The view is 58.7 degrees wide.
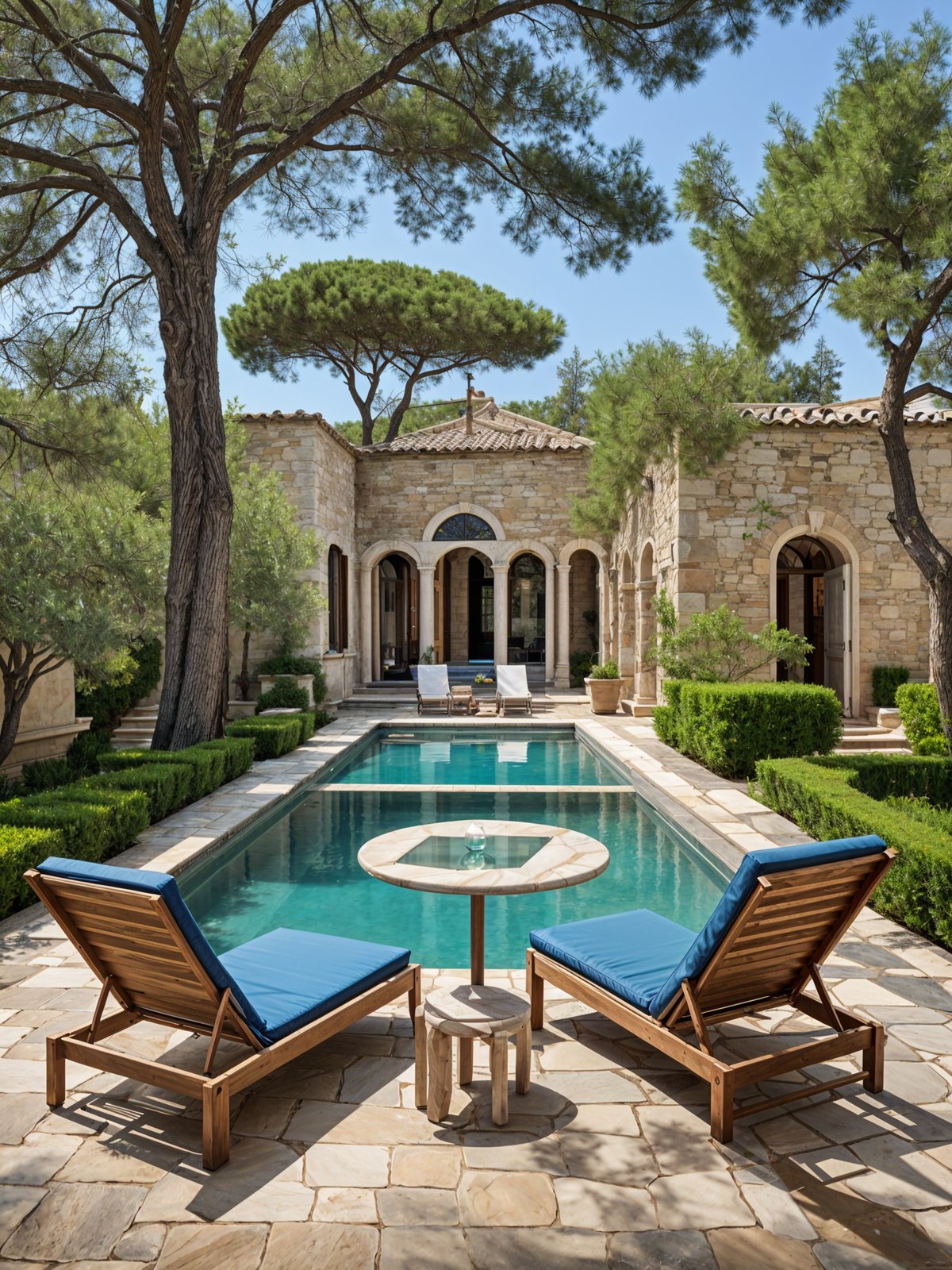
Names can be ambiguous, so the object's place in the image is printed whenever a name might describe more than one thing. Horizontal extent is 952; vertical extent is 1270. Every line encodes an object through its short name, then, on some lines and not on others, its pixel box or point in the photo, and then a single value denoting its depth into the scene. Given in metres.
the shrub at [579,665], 18.11
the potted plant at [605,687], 14.49
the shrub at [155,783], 6.55
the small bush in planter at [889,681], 11.62
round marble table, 2.97
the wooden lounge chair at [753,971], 2.55
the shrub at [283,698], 12.93
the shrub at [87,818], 5.18
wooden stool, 2.64
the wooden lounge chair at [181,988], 2.49
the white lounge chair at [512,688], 14.91
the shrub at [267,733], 10.36
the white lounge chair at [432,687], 14.98
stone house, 11.32
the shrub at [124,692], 12.12
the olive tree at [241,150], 7.68
